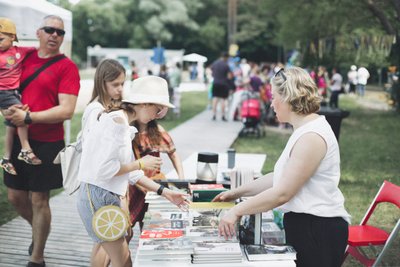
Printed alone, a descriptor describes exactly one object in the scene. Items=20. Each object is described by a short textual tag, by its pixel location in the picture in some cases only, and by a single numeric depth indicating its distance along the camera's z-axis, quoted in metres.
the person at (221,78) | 15.39
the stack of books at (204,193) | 2.93
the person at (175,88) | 16.67
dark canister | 3.76
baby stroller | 12.63
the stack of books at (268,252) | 2.29
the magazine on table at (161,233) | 2.38
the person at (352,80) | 26.67
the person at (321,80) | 17.47
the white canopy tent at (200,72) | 42.25
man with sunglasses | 3.92
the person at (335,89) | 19.22
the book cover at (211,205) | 2.61
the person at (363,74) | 18.84
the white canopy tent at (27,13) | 5.21
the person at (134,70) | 17.53
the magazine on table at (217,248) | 2.23
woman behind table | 2.37
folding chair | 3.59
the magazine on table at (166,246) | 2.23
